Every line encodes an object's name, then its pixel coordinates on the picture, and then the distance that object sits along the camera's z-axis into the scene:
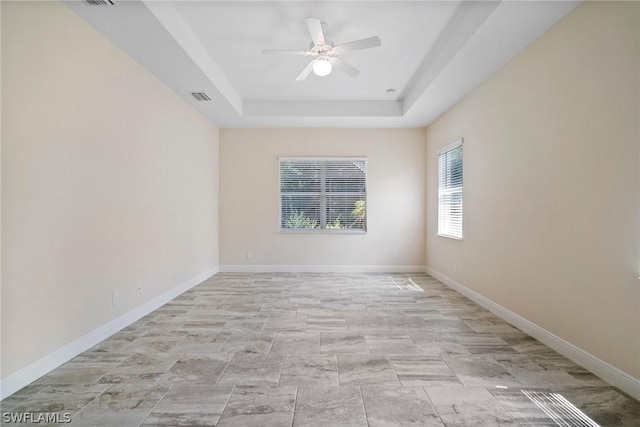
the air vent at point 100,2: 2.21
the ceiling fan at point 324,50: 2.67
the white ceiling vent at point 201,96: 3.95
